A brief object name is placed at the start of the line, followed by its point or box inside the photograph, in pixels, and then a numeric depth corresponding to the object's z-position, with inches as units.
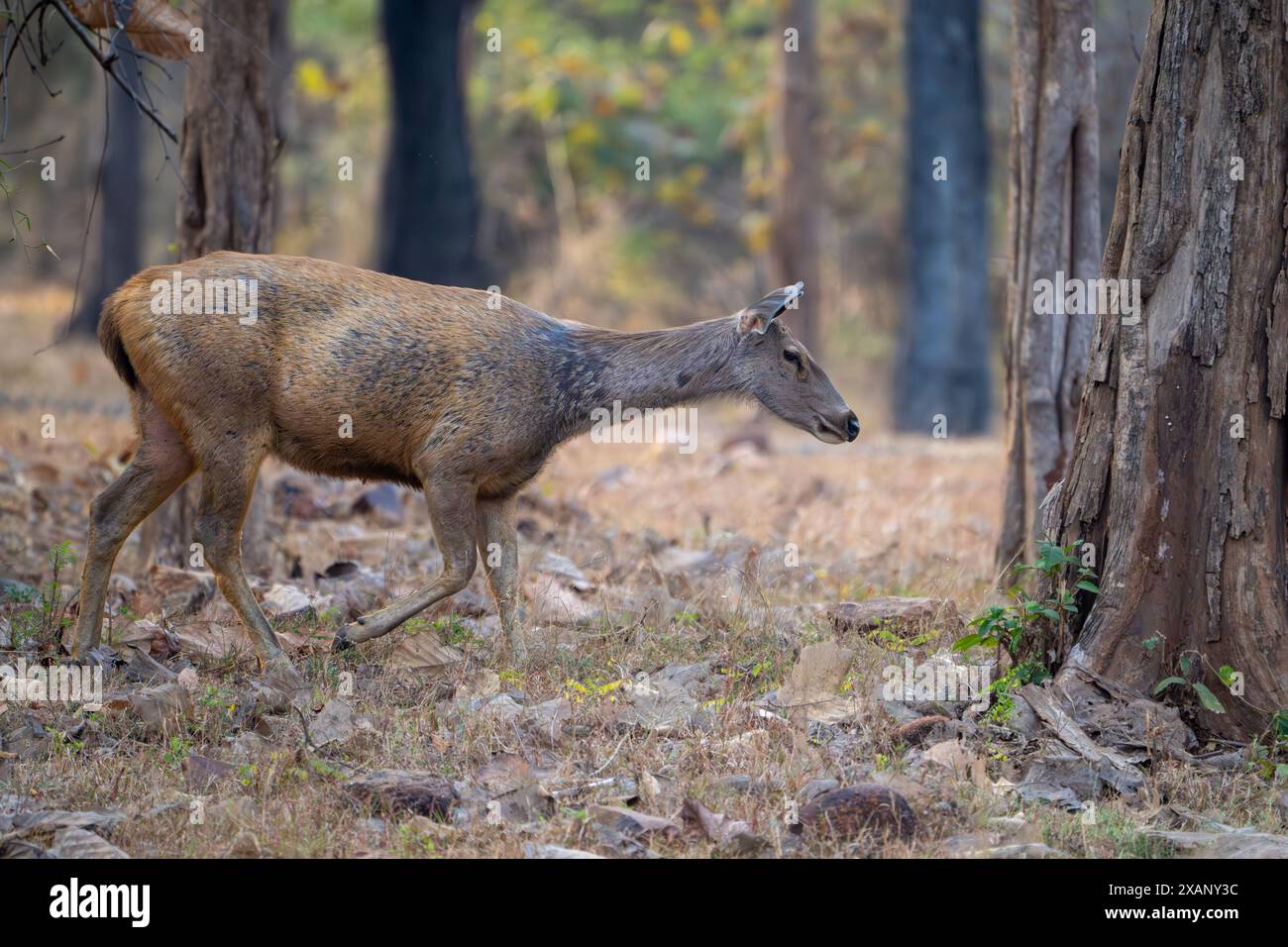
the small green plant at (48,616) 582.6
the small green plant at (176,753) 469.7
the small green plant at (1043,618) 507.8
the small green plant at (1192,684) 484.1
